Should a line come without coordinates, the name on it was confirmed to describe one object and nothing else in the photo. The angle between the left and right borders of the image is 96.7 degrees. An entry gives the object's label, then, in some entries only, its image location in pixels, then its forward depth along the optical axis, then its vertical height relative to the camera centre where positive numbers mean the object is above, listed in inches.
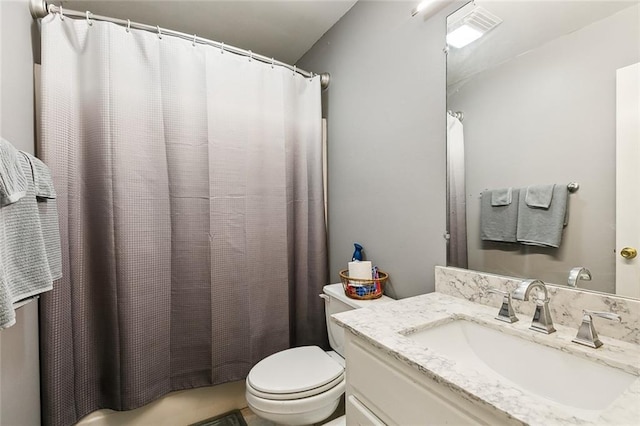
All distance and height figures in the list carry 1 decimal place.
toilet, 45.6 -29.2
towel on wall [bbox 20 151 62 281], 39.4 +0.1
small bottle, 62.9 -9.8
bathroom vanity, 20.1 -14.8
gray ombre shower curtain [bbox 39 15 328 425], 50.1 -0.5
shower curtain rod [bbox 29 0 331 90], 48.7 +35.7
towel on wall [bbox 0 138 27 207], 29.6 +4.0
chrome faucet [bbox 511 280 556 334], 30.2 -11.3
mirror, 31.0 +10.8
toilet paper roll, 55.6 -12.0
